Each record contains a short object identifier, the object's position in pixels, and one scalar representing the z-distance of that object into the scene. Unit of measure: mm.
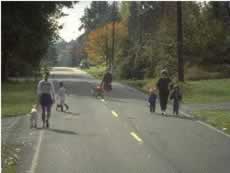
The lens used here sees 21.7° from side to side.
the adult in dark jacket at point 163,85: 25275
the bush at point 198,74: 54853
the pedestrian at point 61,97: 26331
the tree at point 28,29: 50781
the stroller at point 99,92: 36938
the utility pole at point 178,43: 47062
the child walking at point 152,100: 25609
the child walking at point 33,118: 19434
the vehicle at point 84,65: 152775
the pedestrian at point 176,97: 24578
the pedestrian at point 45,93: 19562
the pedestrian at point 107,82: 41531
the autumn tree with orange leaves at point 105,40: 101338
